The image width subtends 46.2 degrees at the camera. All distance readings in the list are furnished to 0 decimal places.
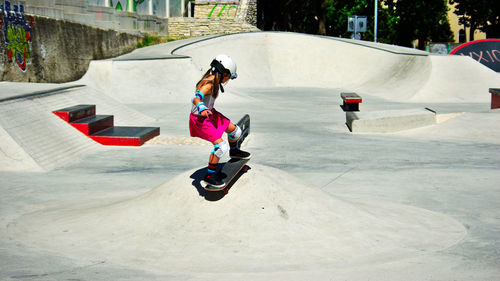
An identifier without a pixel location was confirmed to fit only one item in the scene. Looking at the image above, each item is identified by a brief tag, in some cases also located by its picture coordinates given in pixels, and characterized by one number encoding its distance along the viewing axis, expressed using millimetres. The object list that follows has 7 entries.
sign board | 34625
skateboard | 5508
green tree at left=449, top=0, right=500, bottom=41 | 56250
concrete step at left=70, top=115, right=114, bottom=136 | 11957
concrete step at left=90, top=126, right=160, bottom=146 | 11945
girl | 5762
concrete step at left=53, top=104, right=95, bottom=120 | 11930
